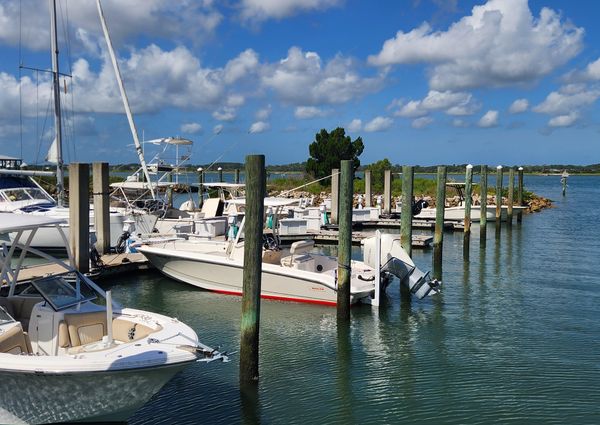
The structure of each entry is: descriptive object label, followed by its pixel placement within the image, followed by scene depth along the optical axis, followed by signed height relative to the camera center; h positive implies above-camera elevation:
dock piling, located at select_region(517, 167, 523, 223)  42.41 -0.11
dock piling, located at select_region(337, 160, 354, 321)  13.95 -1.28
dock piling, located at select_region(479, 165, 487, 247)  27.52 -0.89
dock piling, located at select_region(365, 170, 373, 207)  37.09 -0.33
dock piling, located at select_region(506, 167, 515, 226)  35.72 -0.75
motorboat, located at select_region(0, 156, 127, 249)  23.36 -0.70
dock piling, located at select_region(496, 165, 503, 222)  32.31 -0.31
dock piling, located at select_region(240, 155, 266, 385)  9.79 -1.17
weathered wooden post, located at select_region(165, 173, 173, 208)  28.25 -0.38
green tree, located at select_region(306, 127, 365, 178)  55.00 +3.25
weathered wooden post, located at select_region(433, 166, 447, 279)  21.27 -1.27
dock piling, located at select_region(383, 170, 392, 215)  36.52 -0.33
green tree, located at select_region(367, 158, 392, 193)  52.44 +1.23
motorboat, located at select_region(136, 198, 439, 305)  16.06 -2.35
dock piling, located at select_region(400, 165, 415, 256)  19.58 -0.74
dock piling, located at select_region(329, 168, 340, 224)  30.86 -0.74
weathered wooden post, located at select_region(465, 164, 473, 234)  25.41 -0.45
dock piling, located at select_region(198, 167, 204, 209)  35.16 +0.37
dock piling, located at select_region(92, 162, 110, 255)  19.48 -0.32
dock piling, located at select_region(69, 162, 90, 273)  17.00 -0.76
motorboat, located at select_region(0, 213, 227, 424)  7.85 -2.27
